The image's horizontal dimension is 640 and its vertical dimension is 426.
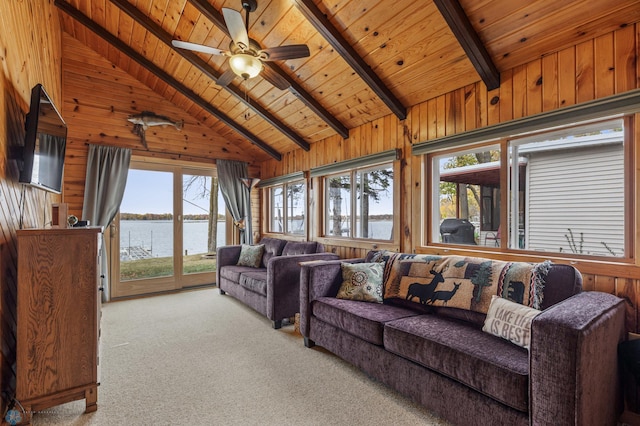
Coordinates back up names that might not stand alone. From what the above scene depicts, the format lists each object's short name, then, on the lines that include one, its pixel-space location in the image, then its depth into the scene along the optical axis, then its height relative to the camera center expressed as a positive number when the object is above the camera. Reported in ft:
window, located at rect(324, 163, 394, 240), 12.13 +0.53
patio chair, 8.95 -0.63
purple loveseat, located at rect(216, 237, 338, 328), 10.86 -2.43
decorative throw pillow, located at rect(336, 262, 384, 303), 8.88 -1.93
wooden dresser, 5.99 -2.01
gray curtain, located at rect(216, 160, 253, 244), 17.75 +1.39
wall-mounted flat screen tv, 6.67 +1.75
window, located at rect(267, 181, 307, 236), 16.61 +0.46
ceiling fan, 7.75 +4.19
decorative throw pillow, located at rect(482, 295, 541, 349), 5.75 -2.05
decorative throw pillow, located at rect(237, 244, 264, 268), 14.96 -1.92
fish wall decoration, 15.05 +4.66
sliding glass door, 15.23 -0.71
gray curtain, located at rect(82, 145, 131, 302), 13.96 +1.42
